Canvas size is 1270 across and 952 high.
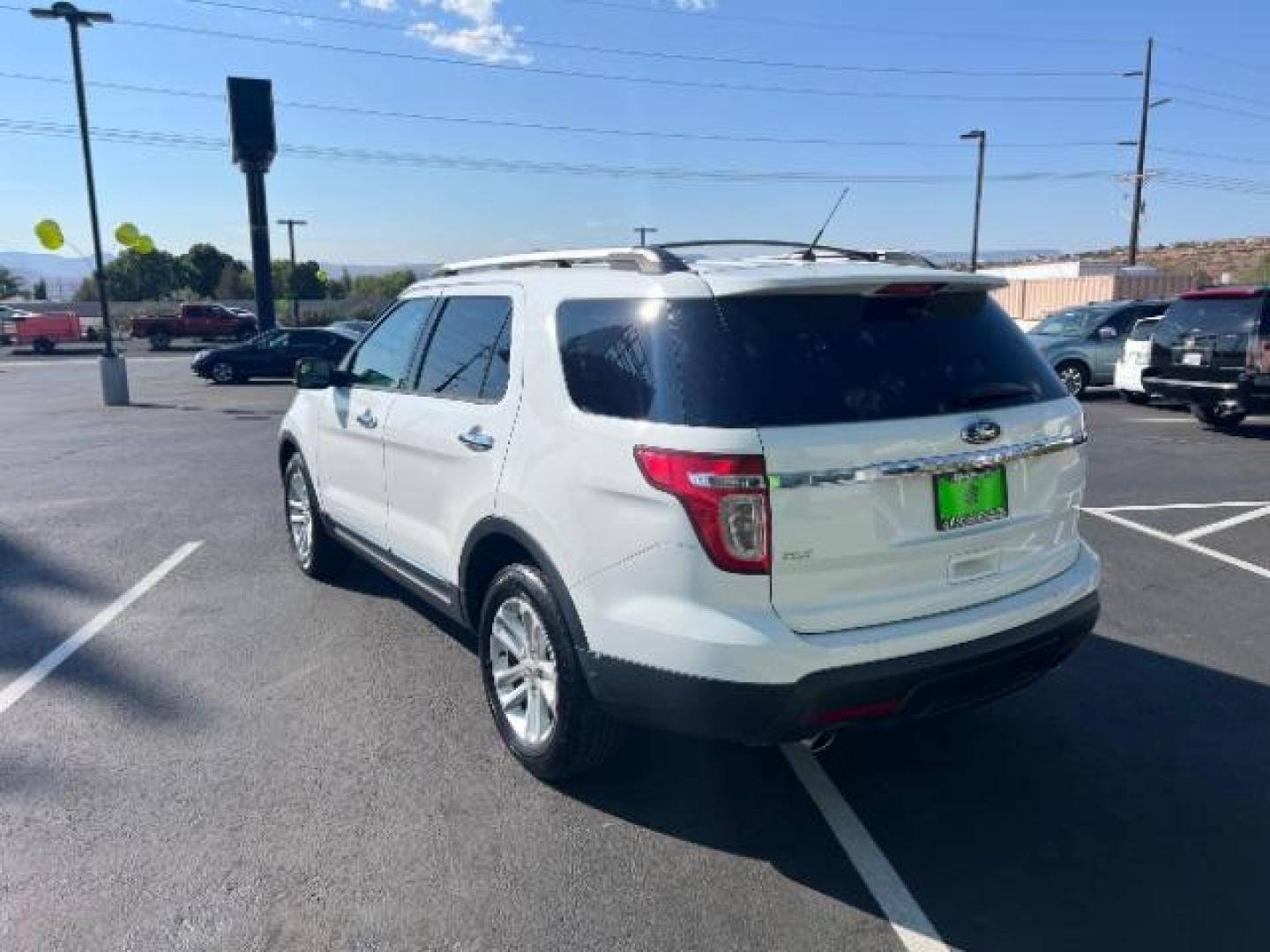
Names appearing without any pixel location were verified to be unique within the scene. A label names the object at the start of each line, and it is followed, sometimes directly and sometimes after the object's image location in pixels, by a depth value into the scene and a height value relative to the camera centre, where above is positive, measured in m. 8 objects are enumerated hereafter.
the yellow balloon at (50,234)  19.92 +1.33
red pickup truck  40.56 -1.17
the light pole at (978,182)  33.94 +4.07
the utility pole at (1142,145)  33.66 +5.32
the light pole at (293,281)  54.44 +0.95
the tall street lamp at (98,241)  16.70 +1.08
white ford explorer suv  2.69 -0.61
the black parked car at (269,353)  22.77 -1.31
